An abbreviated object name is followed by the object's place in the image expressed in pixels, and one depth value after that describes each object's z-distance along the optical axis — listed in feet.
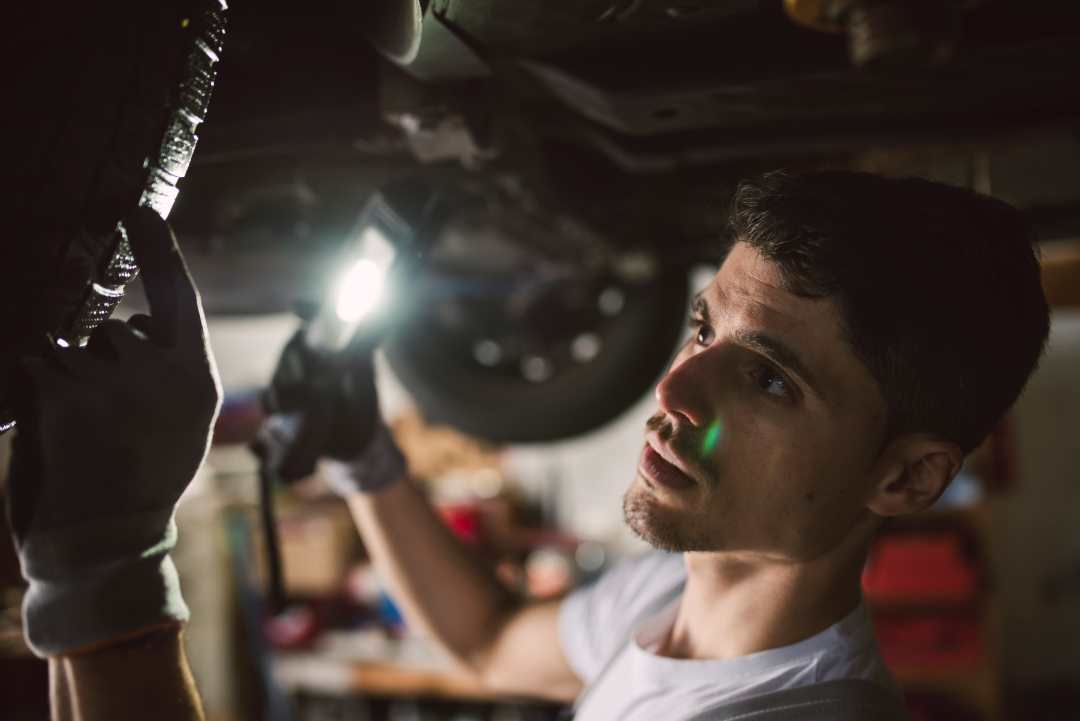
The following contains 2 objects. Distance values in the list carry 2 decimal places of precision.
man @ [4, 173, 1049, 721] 2.20
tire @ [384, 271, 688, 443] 4.25
